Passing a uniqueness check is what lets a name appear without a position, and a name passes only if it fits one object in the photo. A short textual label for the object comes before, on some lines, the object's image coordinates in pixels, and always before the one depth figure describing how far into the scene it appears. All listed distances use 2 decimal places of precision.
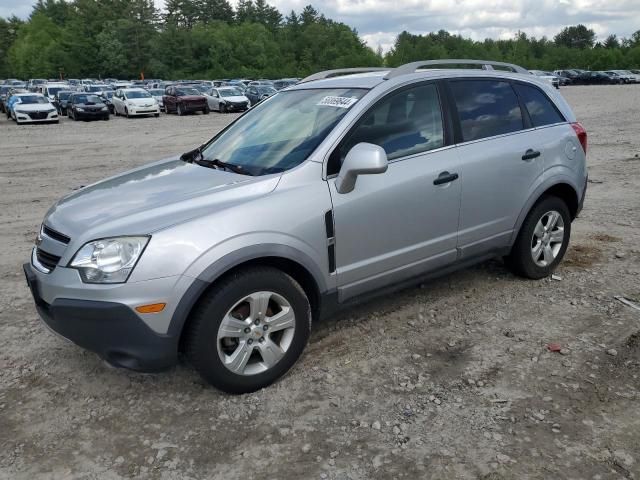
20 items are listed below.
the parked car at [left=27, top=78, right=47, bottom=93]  55.67
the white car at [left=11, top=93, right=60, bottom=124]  24.43
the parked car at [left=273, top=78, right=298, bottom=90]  41.24
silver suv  2.99
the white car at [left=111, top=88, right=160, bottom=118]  28.06
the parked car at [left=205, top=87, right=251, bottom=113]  30.44
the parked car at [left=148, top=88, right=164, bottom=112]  33.63
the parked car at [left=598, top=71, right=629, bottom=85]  57.38
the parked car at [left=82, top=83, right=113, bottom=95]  37.47
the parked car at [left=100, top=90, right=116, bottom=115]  31.16
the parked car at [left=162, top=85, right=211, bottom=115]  29.77
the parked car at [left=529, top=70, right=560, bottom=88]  50.09
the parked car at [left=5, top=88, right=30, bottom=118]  25.33
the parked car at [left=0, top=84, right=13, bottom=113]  31.86
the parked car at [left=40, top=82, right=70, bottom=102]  34.44
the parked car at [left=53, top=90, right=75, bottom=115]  29.30
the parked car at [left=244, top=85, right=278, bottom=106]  35.31
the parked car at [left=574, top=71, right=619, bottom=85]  57.87
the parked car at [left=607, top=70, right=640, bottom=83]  58.05
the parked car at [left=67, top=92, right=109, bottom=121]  26.19
